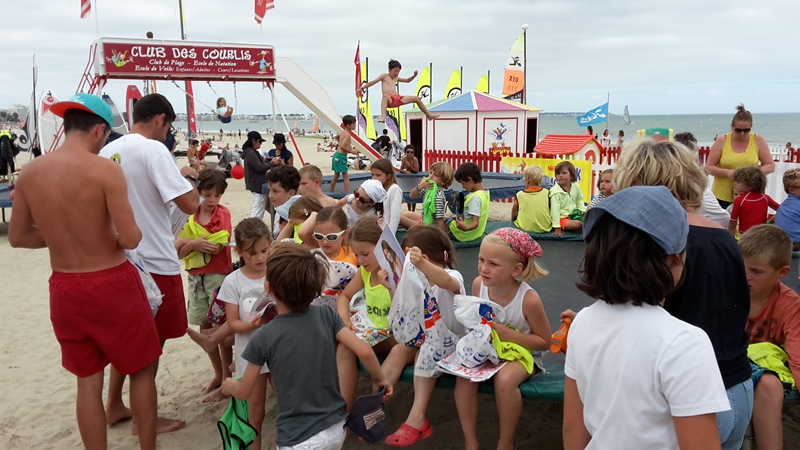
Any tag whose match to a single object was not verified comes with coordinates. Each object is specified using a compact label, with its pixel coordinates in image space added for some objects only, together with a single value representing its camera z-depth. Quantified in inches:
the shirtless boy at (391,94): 458.0
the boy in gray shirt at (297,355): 87.3
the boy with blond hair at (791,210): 191.0
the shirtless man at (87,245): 97.6
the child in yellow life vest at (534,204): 243.8
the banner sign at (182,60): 394.9
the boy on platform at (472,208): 223.0
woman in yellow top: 200.4
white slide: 477.7
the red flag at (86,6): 451.8
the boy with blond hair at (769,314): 91.0
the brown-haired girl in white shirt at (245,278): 127.6
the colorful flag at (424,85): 1046.4
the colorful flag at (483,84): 1039.6
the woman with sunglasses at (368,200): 162.1
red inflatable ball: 514.0
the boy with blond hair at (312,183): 192.4
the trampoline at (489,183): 338.0
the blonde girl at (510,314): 101.7
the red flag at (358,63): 861.1
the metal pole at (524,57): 821.2
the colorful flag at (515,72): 828.0
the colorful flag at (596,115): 745.0
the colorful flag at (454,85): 1076.3
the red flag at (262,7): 502.3
